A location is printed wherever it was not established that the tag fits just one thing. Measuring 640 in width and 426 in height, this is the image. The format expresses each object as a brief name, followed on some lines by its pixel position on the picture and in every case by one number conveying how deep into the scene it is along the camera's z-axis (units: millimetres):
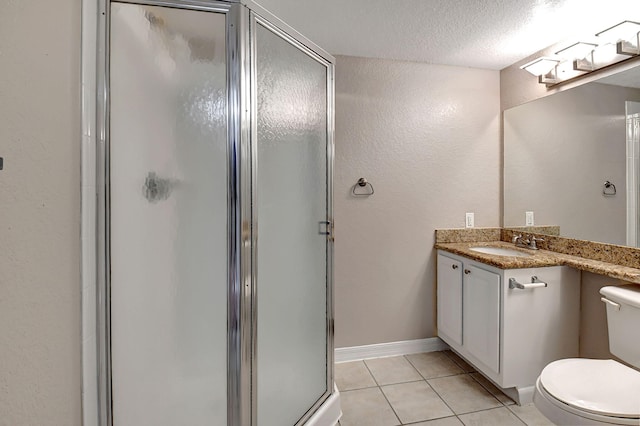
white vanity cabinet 1807
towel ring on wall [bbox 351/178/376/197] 2336
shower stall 1029
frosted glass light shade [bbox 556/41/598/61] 1869
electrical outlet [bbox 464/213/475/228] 2539
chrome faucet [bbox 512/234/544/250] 2270
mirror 1729
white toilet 1053
